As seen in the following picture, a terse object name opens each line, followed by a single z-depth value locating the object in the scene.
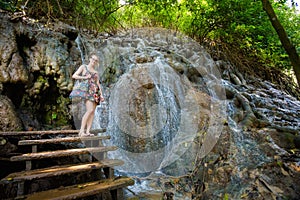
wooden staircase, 2.46
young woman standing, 3.55
